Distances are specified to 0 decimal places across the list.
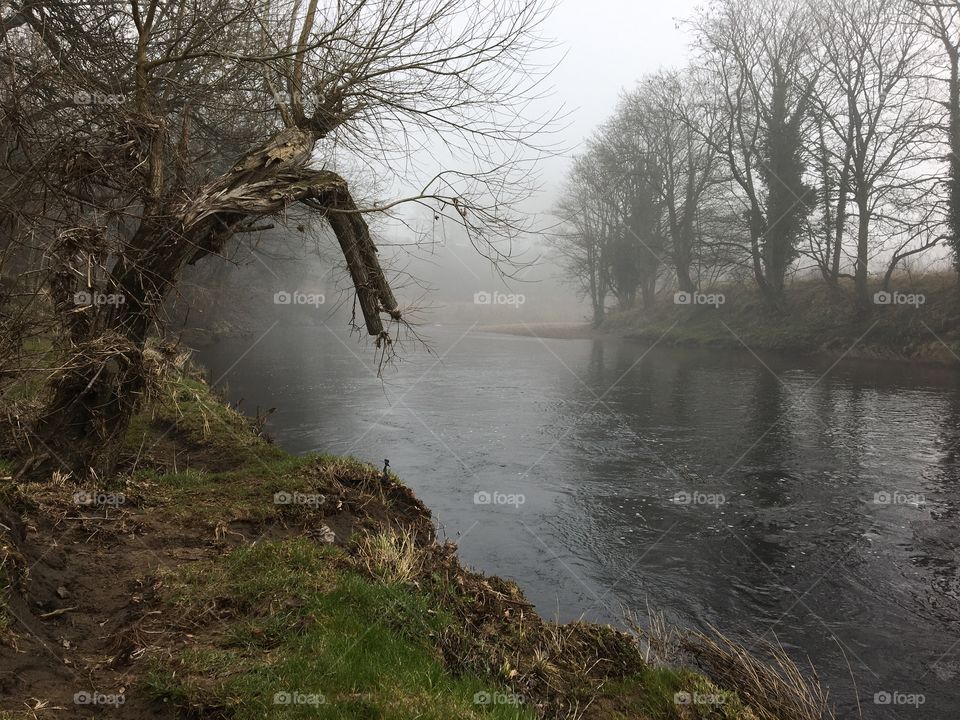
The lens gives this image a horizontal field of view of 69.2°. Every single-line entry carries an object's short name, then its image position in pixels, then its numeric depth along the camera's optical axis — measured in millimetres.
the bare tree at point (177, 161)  6508
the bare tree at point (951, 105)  24219
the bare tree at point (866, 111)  26234
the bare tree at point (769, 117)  30703
